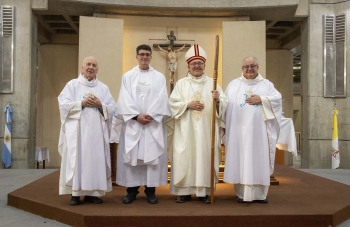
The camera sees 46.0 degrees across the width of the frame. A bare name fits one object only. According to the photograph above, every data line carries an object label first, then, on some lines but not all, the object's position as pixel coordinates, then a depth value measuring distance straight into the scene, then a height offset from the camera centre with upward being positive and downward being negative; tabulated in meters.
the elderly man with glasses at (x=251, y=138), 4.81 -0.23
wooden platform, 4.08 -0.99
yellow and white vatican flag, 10.75 -0.65
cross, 11.25 +2.10
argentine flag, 10.50 -0.64
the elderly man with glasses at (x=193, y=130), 4.81 -0.13
